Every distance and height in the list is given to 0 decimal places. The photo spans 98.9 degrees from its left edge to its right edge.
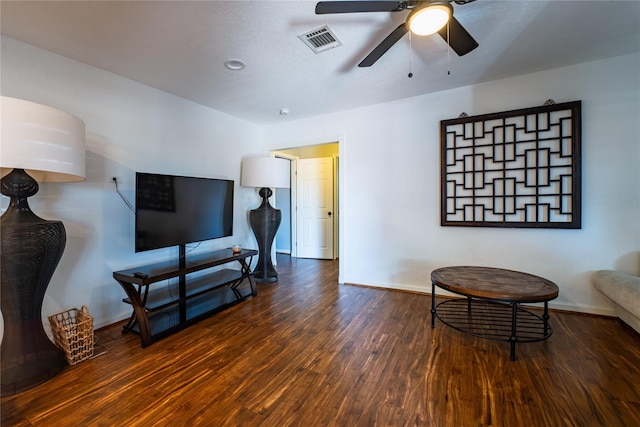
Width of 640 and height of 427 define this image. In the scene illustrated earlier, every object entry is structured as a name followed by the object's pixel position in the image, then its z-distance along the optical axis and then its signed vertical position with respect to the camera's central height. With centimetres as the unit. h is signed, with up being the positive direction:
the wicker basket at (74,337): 198 -95
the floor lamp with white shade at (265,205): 381 +4
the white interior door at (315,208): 557 -1
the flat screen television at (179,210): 243 -2
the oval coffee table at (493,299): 200 -72
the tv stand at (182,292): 225 -84
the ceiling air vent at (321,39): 205 +133
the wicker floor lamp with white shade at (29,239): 159 -19
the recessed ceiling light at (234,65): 247 +133
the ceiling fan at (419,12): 149 +110
